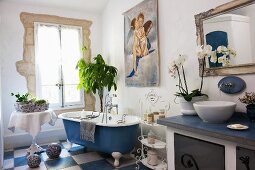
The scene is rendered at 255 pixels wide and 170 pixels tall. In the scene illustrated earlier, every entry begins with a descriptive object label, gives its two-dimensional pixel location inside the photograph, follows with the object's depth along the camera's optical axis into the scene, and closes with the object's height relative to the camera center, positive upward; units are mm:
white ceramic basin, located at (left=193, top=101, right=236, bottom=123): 1548 -217
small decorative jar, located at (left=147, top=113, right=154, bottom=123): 2527 -408
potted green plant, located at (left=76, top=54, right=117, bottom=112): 3684 +205
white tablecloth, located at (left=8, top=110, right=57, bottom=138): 2957 -501
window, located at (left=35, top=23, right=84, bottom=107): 3887 +483
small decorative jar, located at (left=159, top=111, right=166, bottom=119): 2486 -358
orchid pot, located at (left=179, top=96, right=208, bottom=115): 2007 -206
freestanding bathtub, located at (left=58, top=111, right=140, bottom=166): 2678 -708
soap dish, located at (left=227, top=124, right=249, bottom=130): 1360 -293
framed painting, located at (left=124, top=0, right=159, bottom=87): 2877 +632
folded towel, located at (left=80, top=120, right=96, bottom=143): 2783 -614
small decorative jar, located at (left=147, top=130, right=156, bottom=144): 2543 -669
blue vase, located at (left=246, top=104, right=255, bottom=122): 1542 -214
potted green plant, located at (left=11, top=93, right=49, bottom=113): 3066 -264
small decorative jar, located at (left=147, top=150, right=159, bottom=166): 2541 -919
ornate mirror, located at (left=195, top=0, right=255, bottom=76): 1749 +452
